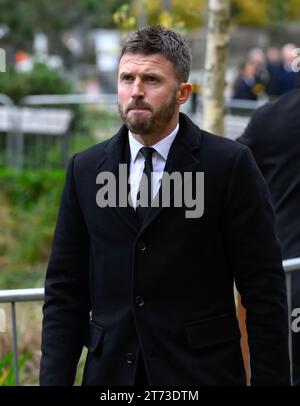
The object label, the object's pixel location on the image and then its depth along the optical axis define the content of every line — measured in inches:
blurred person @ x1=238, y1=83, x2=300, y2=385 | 333.4
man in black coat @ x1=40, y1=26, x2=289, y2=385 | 237.1
